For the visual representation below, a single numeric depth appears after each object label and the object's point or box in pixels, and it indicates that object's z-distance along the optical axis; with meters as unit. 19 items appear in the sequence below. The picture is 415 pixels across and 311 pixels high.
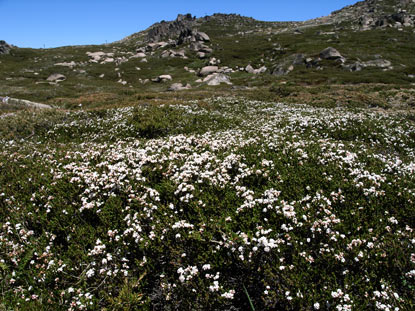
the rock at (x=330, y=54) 61.09
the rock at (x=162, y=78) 66.25
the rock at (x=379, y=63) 55.06
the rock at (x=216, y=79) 56.00
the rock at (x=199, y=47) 95.44
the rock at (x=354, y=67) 54.74
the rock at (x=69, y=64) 83.10
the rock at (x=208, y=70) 68.06
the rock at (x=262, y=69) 66.40
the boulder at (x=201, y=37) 112.06
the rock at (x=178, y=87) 52.69
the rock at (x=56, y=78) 65.02
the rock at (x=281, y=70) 60.21
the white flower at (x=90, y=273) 4.22
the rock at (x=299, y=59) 64.01
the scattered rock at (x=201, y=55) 89.00
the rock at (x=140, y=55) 101.57
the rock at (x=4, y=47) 96.62
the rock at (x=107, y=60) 92.19
